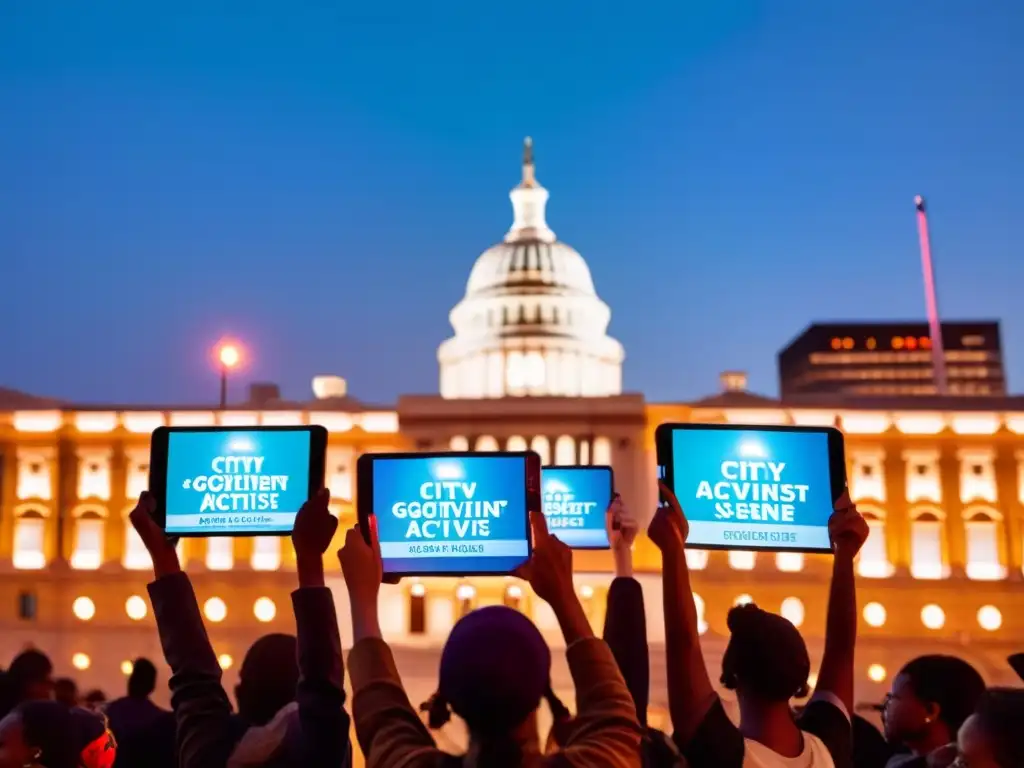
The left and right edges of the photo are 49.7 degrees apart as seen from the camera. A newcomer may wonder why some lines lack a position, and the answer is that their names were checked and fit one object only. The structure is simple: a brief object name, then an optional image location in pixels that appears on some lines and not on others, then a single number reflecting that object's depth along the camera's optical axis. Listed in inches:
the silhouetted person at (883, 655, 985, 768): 218.8
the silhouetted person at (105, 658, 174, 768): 255.1
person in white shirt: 149.6
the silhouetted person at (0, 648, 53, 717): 267.5
